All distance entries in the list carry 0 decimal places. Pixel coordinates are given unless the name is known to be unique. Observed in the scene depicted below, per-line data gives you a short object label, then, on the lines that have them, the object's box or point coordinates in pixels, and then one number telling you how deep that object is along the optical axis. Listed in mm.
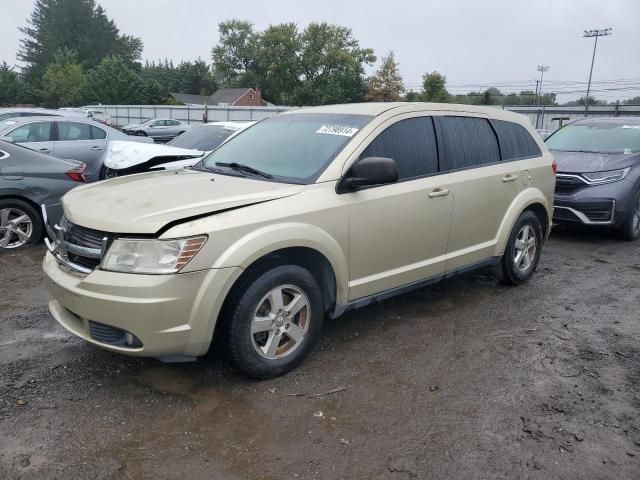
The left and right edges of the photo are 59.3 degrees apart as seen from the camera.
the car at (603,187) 7594
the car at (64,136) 10078
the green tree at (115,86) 57094
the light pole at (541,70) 69969
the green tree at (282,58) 76562
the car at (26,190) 6582
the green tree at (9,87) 59656
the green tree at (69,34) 87725
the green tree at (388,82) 62031
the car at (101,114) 41094
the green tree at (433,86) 54031
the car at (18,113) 14156
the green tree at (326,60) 73688
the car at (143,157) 8068
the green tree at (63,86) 60688
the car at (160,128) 30031
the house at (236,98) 77062
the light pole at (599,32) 57594
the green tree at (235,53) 91250
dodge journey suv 3184
